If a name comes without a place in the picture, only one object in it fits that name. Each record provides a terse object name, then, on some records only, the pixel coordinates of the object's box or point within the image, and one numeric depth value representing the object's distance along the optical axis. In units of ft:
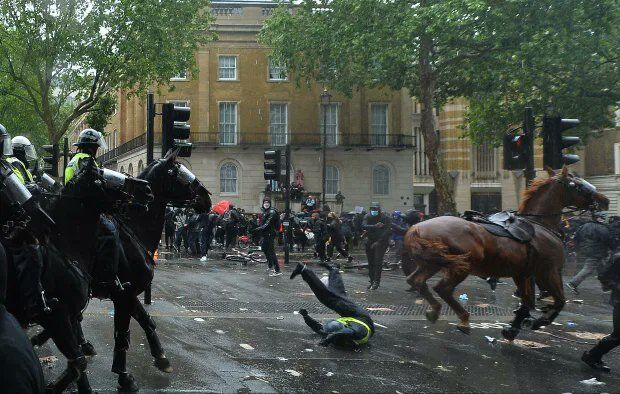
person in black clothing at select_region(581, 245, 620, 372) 26.00
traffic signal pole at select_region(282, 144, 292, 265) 79.51
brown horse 32.07
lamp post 119.14
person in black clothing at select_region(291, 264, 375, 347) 29.71
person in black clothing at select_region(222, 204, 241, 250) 101.96
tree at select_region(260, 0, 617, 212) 86.17
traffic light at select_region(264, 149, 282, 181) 76.89
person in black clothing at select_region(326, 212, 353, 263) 82.58
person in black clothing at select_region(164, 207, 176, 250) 91.74
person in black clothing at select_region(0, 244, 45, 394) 9.91
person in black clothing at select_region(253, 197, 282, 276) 65.51
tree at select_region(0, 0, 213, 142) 96.73
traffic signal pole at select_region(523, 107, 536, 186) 41.68
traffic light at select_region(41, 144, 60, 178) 63.87
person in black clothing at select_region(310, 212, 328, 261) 83.46
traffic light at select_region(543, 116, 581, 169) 41.52
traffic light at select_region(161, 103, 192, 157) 38.34
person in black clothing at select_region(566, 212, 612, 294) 52.65
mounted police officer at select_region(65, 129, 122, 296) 23.22
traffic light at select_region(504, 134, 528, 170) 42.19
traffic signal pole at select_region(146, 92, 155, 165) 42.22
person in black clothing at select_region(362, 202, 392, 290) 55.21
